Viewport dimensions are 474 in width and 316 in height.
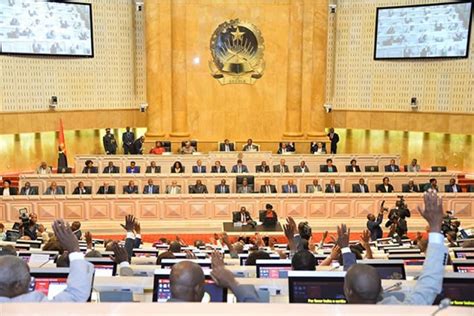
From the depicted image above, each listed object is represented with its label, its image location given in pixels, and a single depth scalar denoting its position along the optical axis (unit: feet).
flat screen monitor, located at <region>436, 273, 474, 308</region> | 10.79
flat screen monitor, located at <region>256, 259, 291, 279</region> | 14.64
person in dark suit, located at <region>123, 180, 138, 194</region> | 44.75
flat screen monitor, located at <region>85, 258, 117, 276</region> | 14.42
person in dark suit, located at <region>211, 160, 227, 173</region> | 49.32
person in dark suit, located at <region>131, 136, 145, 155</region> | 63.72
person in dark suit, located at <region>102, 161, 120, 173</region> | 49.78
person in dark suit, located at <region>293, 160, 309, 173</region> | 50.06
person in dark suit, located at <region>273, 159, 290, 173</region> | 50.19
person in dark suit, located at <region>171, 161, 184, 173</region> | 49.05
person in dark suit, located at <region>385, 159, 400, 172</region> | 51.70
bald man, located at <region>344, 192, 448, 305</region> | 8.04
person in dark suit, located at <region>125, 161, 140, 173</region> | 50.14
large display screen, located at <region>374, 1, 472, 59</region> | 57.77
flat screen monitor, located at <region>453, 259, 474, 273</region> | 15.14
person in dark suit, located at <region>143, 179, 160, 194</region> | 44.80
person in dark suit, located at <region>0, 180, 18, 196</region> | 43.00
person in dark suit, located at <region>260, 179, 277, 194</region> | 44.93
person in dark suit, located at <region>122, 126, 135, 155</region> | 64.23
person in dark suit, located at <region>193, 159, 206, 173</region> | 49.78
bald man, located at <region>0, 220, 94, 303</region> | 7.91
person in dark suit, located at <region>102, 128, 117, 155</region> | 62.95
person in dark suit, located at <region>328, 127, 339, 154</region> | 64.34
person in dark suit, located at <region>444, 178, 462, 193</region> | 45.32
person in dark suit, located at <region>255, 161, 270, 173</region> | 49.81
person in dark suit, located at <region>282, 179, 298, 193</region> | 45.38
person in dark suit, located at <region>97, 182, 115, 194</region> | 44.47
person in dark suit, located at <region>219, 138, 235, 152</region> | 60.08
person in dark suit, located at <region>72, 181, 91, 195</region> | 44.47
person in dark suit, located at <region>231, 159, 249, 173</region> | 49.29
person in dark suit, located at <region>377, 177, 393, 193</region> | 45.27
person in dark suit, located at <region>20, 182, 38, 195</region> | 43.57
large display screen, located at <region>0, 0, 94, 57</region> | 57.00
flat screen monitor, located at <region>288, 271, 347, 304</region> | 10.70
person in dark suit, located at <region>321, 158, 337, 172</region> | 50.42
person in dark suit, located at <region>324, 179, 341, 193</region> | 45.19
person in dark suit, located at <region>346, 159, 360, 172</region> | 50.75
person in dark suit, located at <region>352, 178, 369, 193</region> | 45.32
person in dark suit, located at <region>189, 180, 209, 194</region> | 44.70
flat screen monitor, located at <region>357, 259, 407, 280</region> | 13.82
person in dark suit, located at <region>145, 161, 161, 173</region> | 49.47
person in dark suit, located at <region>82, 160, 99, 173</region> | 49.97
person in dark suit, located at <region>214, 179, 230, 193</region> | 44.83
